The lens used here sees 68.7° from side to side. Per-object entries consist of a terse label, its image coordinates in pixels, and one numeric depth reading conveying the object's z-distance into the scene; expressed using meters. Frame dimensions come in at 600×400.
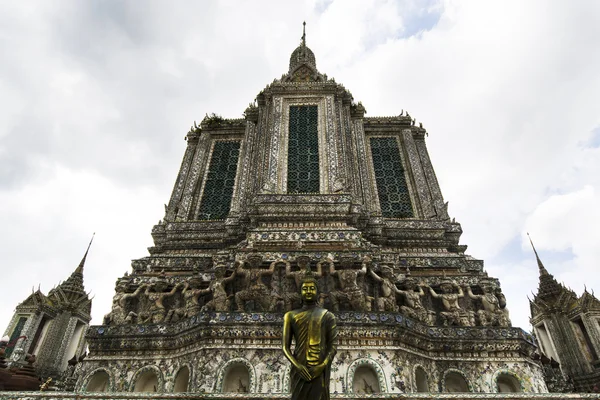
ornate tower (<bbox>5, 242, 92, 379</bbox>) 20.84
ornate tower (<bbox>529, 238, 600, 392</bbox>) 18.36
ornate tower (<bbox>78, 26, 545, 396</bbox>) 9.95
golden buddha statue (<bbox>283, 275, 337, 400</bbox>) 5.09
